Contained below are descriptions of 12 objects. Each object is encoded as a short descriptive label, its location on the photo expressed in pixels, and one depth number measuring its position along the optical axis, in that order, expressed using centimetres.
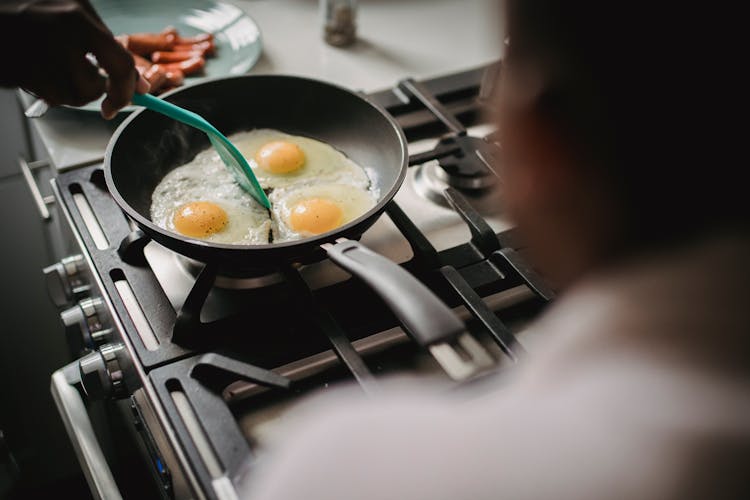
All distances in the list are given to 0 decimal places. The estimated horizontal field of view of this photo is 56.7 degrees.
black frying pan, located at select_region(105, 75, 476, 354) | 75
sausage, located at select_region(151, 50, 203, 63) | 126
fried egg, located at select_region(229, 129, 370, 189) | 110
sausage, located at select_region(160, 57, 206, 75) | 125
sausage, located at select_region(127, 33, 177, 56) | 126
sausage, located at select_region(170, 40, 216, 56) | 130
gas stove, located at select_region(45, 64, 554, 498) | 76
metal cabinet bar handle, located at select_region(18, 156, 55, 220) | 115
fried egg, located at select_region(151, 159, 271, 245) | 98
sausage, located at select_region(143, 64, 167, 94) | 117
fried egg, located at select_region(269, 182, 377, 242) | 100
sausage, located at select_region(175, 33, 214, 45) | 132
